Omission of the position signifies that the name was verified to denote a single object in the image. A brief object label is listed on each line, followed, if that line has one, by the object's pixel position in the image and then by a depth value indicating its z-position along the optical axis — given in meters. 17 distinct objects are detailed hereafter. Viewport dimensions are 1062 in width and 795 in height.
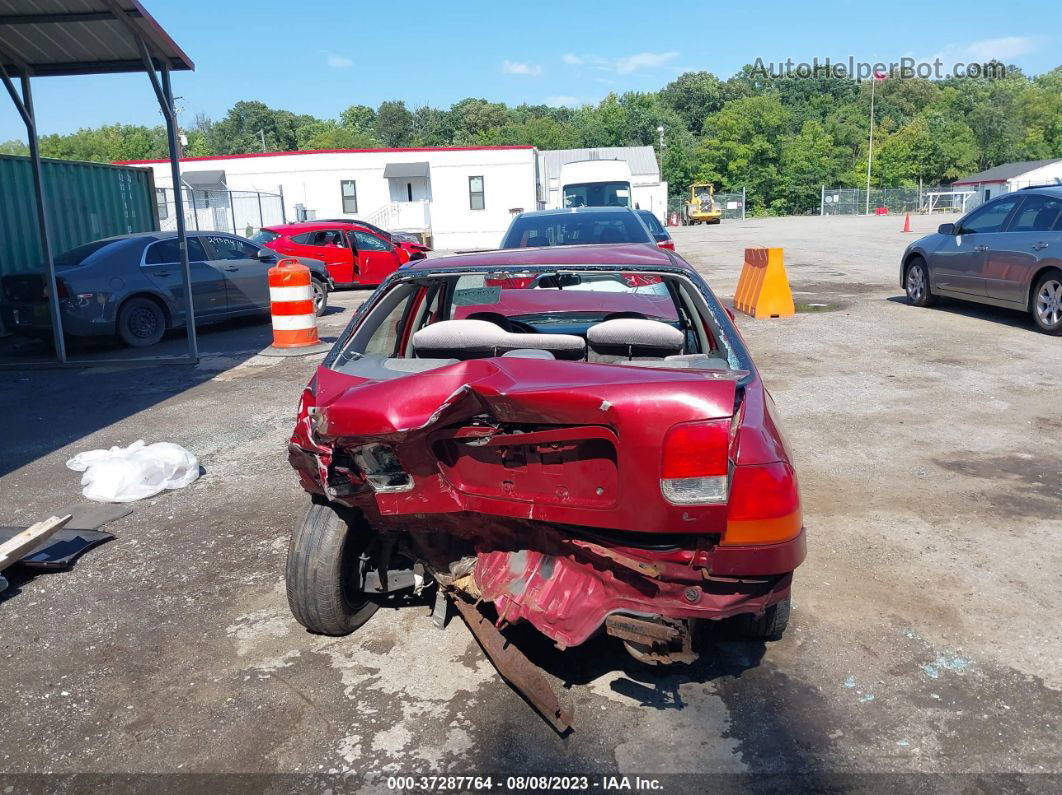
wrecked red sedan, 2.71
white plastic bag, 5.71
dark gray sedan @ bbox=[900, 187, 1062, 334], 10.52
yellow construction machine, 58.12
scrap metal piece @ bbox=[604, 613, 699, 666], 2.88
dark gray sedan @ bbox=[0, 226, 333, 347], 11.32
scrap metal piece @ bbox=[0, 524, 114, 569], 4.56
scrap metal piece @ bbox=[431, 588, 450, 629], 3.52
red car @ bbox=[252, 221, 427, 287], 18.89
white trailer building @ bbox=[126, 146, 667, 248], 36.97
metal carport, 9.37
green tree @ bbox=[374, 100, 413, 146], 109.38
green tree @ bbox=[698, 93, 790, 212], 75.19
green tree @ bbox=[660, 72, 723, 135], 107.31
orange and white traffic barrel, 10.70
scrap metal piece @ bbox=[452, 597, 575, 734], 2.97
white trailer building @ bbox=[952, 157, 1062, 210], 68.19
